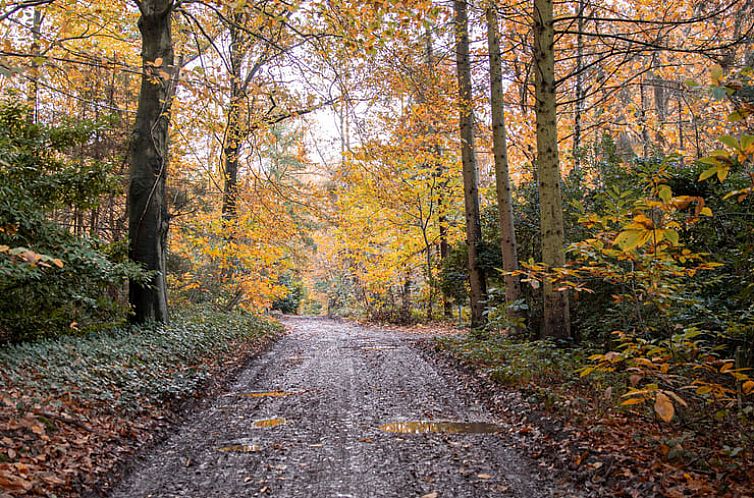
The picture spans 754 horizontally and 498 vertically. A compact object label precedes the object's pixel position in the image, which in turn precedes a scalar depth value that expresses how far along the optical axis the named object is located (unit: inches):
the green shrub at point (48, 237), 284.2
